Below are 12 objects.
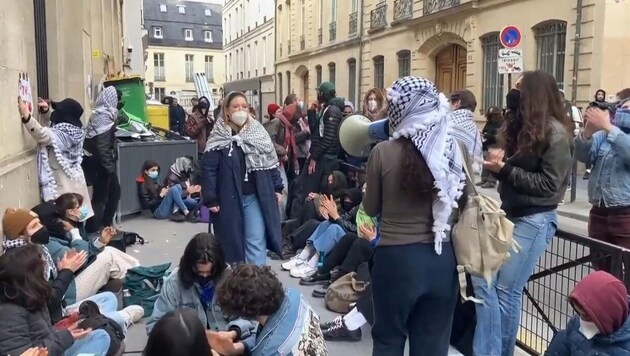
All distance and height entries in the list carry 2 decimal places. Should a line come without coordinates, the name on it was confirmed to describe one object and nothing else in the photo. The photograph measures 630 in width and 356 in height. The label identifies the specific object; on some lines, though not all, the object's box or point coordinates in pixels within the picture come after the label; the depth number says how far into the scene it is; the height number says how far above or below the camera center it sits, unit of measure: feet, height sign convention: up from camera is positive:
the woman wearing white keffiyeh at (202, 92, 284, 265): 16.15 -1.91
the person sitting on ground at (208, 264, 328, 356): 9.62 -3.23
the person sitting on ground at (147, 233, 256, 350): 12.40 -3.61
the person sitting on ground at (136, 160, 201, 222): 28.96 -4.35
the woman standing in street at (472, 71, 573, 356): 11.24 -1.46
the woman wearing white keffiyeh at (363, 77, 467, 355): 9.36 -1.53
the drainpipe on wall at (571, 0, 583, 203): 46.42 +4.11
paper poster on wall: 17.70 +0.36
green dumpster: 37.24 +0.56
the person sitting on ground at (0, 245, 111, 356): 9.70 -3.19
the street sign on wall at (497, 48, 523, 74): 37.40 +2.57
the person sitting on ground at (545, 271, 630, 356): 8.79 -2.94
